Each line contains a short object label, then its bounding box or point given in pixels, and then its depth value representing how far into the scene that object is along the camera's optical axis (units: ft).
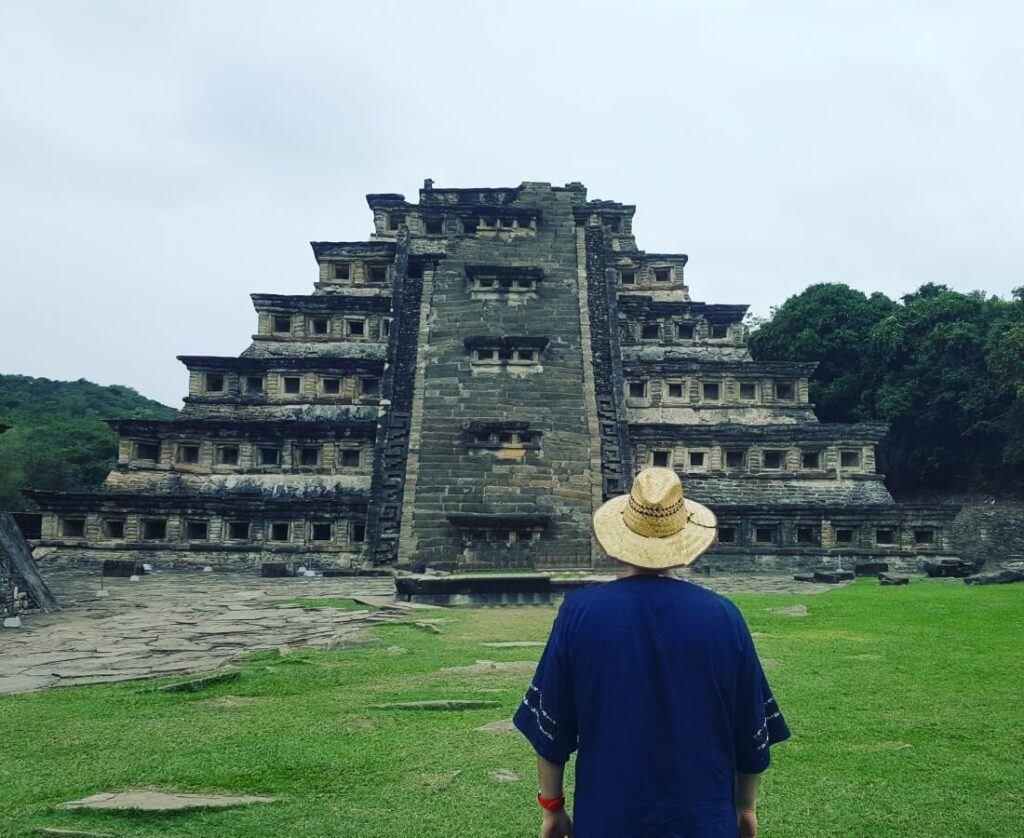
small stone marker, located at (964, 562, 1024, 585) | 51.93
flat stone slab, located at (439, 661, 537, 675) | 24.98
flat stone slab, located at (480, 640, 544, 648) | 29.63
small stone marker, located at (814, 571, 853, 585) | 62.08
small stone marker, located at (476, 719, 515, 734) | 18.26
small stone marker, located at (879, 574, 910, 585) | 57.16
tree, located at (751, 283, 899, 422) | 119.24
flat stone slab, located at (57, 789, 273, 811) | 13.42
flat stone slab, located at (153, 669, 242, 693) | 22.40
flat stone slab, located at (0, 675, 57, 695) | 23.13
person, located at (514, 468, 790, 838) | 8.68
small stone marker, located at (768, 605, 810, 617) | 38.93
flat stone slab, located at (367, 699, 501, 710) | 20.30
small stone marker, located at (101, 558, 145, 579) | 67.05
